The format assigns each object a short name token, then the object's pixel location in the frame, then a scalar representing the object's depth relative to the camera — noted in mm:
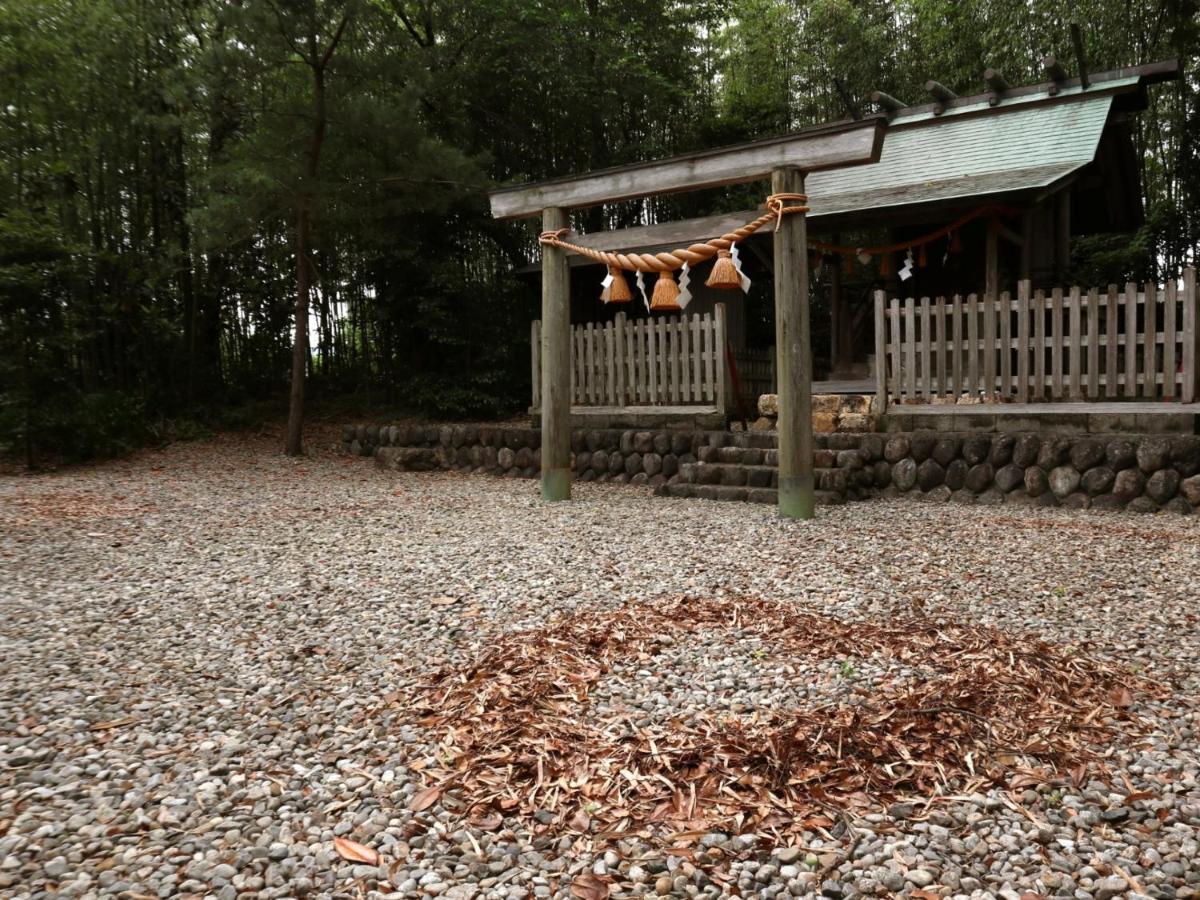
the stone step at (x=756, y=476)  6332
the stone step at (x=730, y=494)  6203
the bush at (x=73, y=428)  8492
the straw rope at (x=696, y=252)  5523
